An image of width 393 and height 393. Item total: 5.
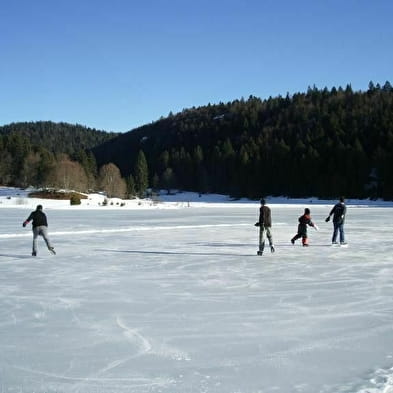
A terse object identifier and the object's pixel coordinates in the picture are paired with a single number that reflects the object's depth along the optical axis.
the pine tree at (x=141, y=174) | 106.10
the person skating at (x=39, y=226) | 12.12
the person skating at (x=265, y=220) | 12.73
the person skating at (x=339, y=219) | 14.59
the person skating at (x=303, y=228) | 14.82
